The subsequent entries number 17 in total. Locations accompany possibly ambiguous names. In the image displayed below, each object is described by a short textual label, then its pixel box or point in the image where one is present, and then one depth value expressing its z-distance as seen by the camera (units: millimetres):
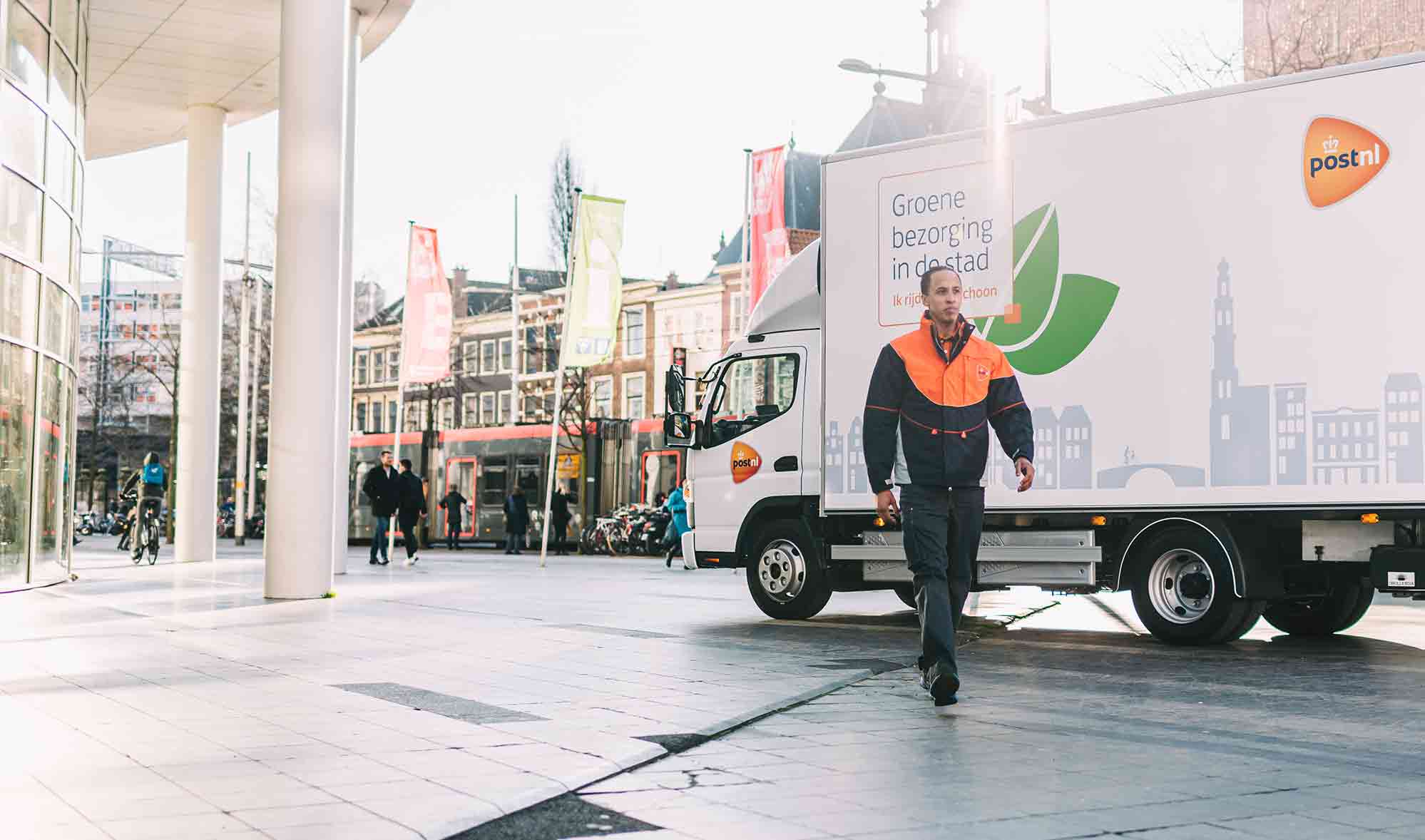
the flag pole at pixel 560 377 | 23781
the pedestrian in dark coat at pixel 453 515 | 36250
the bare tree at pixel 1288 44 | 25828
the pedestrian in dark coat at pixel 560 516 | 34238
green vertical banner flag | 24078
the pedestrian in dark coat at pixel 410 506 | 23594
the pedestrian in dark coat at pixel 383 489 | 22906
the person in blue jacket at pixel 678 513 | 26547
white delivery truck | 9352
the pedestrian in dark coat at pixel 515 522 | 33688
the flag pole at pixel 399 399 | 24188
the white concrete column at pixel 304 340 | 14477
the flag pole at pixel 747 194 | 29438
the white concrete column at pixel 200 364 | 23922
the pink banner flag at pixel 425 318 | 24703
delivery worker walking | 6977
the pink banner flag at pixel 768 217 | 27641
